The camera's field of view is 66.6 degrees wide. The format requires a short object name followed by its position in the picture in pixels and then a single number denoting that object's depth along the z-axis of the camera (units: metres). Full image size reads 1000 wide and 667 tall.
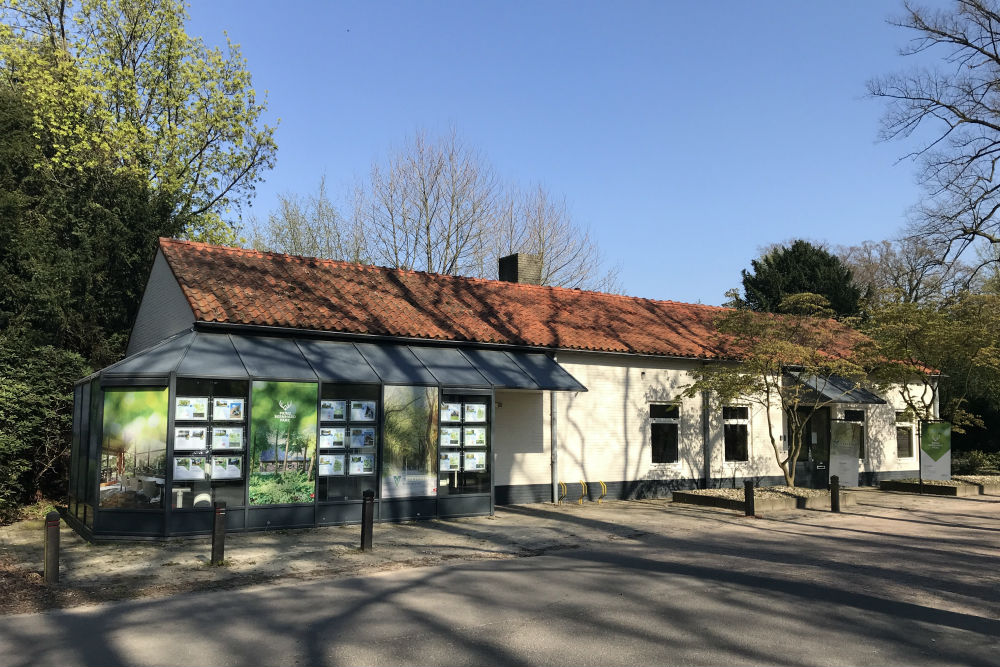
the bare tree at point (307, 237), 34.72
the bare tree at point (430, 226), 32.62
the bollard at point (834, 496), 16.56
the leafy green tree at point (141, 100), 23.98
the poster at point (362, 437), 14.04
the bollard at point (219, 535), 10.20
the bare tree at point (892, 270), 39.28
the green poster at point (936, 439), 20.56
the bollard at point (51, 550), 8.98
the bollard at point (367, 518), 11.27
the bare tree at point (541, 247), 34.66
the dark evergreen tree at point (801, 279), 36.00
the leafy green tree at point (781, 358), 16.70
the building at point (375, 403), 12.47
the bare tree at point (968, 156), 23.12
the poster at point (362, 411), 14.10
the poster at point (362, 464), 13.94
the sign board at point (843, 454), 21.61
